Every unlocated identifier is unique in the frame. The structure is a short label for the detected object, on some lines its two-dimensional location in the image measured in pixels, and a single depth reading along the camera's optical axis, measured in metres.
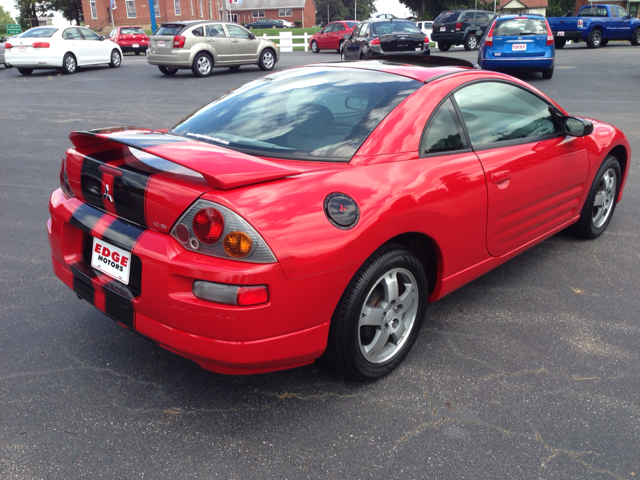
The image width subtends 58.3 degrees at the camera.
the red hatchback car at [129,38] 29.95
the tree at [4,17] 101.38
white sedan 16.72
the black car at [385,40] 17.44
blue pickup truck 24.67
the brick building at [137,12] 58.88
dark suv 24.34
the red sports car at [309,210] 2.25
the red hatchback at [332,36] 27.15
